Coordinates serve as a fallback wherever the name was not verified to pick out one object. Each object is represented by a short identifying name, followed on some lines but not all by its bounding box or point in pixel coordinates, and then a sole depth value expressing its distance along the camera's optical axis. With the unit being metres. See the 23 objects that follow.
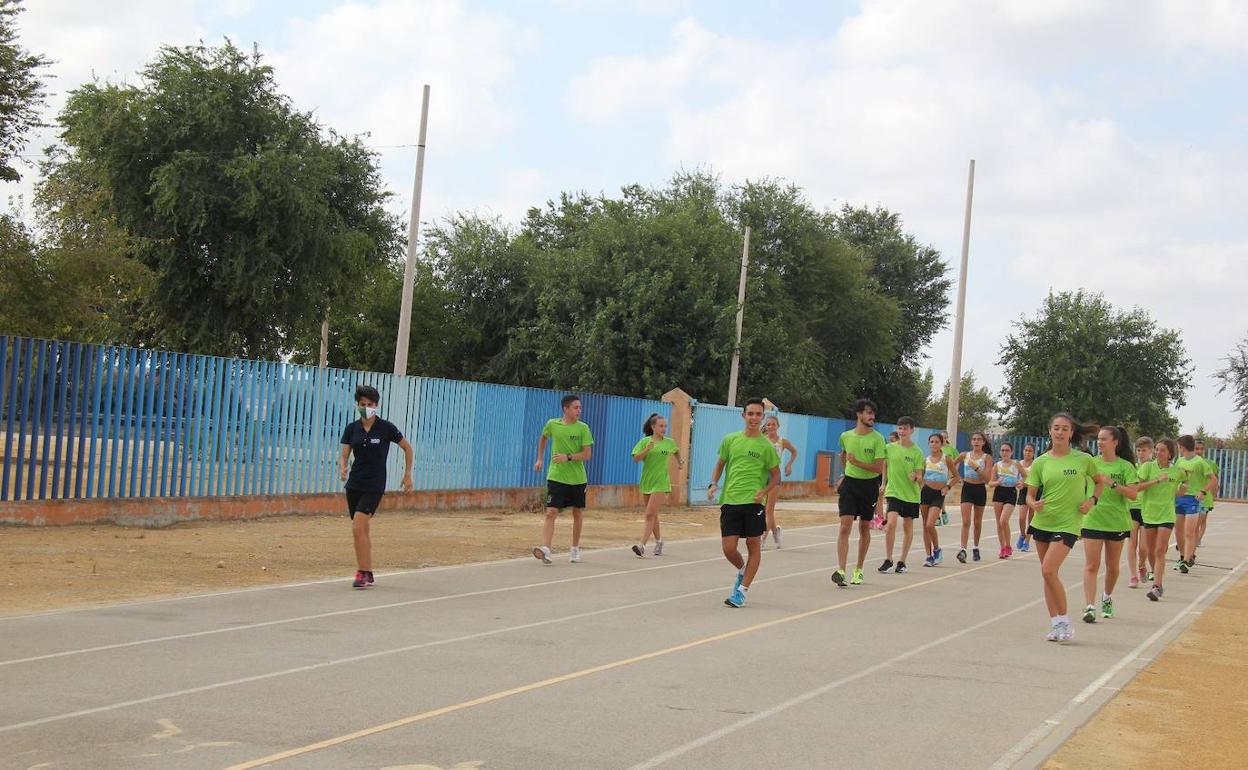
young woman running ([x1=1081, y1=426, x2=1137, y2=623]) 13.03
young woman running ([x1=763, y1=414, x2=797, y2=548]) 18.66
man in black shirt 13.43
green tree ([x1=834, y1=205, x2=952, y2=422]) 76.11
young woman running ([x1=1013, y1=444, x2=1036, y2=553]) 23.09
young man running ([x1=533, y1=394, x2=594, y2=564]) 16.73
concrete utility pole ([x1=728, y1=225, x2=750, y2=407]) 39.88
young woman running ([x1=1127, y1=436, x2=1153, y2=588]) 16.86
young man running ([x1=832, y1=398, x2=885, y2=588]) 15.63
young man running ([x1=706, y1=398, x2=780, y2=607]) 13.24
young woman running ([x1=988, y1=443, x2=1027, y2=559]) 21.22
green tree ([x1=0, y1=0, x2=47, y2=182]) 26.77
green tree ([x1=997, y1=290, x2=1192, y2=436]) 67.75
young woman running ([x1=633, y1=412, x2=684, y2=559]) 18.20
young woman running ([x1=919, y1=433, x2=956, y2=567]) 19.02
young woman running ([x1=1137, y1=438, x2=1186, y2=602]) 16.44
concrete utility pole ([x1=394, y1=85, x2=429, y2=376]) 25.75
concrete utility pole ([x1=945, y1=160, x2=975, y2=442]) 37.78
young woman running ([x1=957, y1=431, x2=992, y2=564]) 20.77
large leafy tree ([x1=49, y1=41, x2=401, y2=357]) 35.34
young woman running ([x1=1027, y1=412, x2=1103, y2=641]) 11.84
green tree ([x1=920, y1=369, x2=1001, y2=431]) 92.88
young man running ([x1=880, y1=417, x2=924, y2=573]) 17.41
